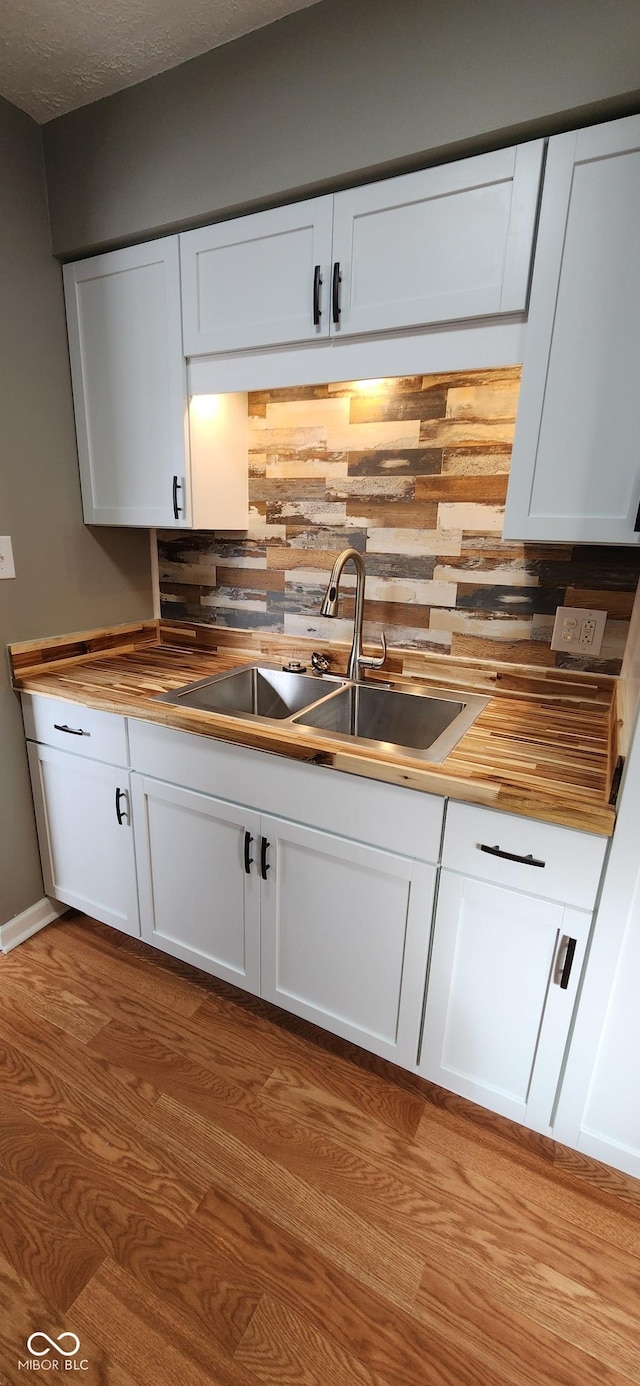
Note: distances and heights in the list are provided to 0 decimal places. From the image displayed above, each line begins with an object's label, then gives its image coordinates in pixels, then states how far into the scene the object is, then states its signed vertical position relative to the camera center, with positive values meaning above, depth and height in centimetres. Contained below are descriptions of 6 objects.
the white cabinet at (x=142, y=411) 163 +33
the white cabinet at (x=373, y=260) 117 +59
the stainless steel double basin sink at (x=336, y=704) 163 -52
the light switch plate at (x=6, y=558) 172 -12
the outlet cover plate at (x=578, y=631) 154 -25
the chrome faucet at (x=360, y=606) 156 -21
